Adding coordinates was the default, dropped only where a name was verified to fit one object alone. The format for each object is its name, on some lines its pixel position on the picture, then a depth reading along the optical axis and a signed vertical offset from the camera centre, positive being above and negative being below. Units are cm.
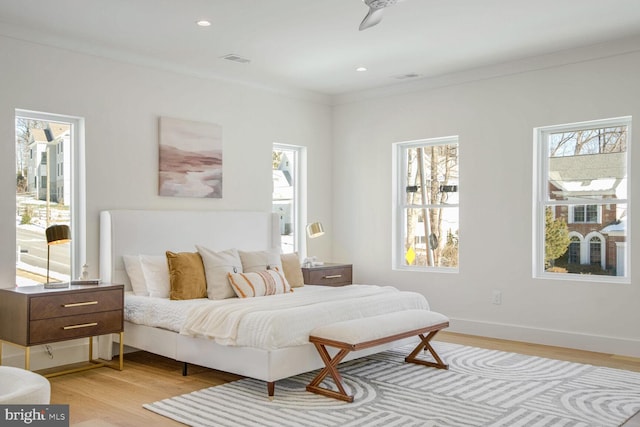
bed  379 -61
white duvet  378 -67
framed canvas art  549 +57
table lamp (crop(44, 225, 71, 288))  440 -14
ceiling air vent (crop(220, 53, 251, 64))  531 +146
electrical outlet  578 -75
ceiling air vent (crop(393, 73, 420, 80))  607 +150
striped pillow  473 -54
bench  375 -77
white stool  196 -60
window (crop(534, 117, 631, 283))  521 +19
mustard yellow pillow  468 -47
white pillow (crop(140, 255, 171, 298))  482 -48
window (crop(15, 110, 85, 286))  465 +20
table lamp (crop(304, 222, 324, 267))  649 -11
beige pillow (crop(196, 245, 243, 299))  476 -43
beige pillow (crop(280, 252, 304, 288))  552 -49
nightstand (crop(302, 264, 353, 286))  613 -59
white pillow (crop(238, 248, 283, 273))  522 -38
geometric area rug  338 -114
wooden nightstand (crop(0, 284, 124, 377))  405 -70
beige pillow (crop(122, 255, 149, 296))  493 -48
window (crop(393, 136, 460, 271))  629 +17
